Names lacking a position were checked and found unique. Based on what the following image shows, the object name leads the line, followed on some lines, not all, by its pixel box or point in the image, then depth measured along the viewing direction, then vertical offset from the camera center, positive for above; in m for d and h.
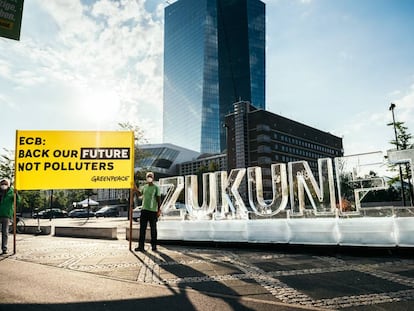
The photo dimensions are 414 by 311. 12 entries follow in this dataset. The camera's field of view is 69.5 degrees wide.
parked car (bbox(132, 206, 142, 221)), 24.10 -0.94
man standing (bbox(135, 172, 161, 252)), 7.59 -0.19
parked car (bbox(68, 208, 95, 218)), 42.73 -1.64
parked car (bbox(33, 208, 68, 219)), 39.92 -1.53
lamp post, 25.36 +6.31
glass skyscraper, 116.62 +55.11
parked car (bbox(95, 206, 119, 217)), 43.97 -1.53
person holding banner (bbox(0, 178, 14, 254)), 7.49 -0.11
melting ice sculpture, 7.47 +0.30
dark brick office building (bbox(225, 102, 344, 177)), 72.19 +15.28
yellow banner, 7.98 +1.14
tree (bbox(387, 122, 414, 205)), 25.14 +4.90
